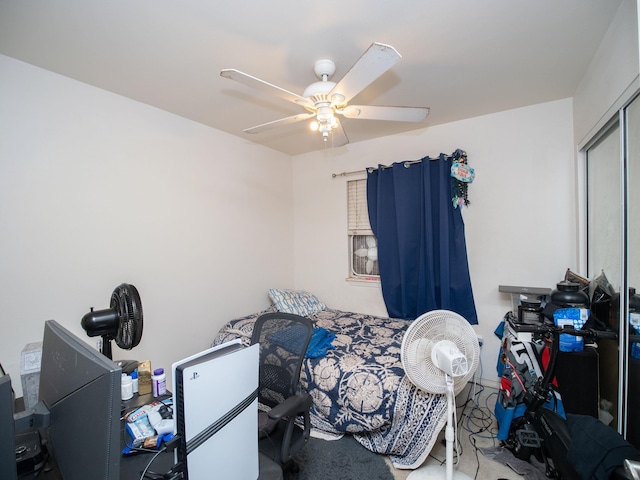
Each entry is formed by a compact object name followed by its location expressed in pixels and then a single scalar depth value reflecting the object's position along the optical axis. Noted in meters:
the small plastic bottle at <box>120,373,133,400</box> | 1.42
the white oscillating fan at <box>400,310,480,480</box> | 1.56
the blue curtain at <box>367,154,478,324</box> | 2.86
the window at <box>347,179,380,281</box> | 3.53
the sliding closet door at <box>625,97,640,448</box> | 1.44
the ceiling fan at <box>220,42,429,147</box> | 1.34
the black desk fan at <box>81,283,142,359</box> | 1.34
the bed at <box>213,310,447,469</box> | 1.90
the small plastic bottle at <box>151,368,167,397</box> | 1.46
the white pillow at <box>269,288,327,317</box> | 3.27
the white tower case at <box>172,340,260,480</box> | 0.77
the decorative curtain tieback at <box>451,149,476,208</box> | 2.80
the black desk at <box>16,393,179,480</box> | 0.94
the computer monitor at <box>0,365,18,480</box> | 0.69
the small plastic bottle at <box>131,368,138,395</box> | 1.49
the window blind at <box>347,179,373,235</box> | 3.54
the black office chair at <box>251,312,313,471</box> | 1.46
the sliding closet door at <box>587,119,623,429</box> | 1.70
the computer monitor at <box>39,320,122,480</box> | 0.62
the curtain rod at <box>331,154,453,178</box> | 2.98
